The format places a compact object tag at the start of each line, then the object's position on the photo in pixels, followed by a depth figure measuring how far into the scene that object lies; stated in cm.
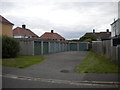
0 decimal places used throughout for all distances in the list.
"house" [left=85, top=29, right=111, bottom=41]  3919
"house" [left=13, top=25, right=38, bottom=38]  2611
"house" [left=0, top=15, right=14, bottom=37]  1679
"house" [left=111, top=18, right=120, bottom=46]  1392
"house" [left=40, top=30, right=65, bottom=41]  3532
